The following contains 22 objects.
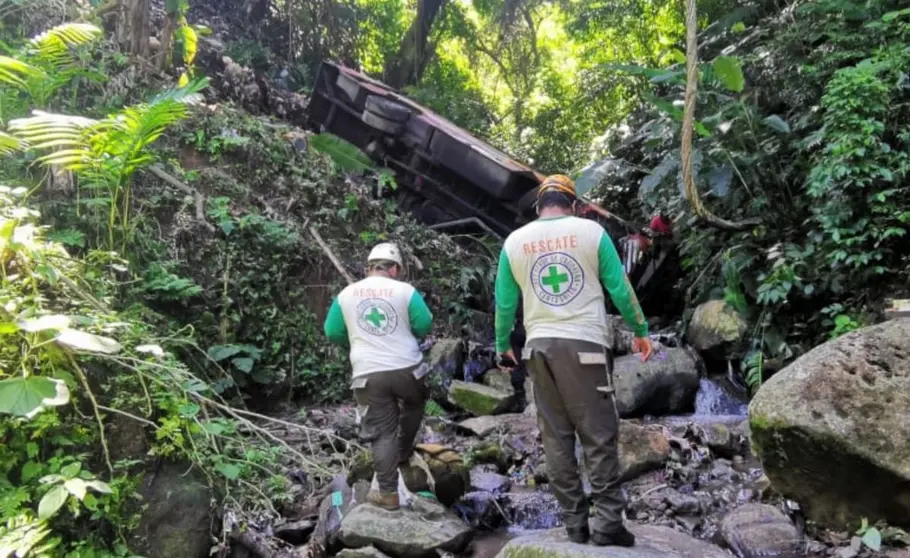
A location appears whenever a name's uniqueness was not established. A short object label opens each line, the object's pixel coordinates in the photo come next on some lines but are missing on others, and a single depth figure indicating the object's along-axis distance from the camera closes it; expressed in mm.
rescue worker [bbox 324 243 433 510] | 4387
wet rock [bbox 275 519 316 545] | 4527
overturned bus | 10609
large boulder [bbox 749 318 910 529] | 3996
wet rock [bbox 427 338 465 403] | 7992
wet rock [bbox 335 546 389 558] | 4043
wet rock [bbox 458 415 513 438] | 6918
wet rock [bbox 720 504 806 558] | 4297
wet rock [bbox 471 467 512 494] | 5477
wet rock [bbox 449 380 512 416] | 7637
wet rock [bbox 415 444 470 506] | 4785
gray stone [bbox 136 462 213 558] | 3648
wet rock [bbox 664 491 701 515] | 5043
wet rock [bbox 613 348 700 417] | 7586
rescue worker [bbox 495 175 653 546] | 3367
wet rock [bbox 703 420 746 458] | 6141
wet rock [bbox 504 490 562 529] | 5043
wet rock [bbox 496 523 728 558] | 3308
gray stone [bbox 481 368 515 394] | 8273
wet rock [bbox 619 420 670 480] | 5637
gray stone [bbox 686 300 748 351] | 7949
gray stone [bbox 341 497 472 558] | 4121
